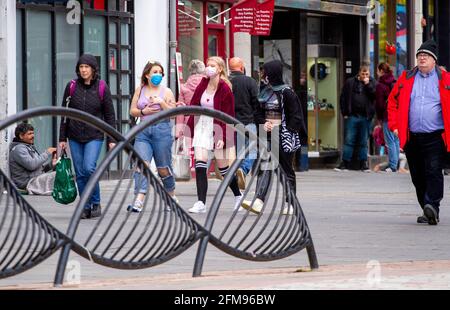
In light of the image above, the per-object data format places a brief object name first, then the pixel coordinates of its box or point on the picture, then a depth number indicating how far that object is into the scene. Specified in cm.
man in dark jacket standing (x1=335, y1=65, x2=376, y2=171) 2662
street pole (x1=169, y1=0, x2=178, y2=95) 2239
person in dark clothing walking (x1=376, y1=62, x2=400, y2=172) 2652
